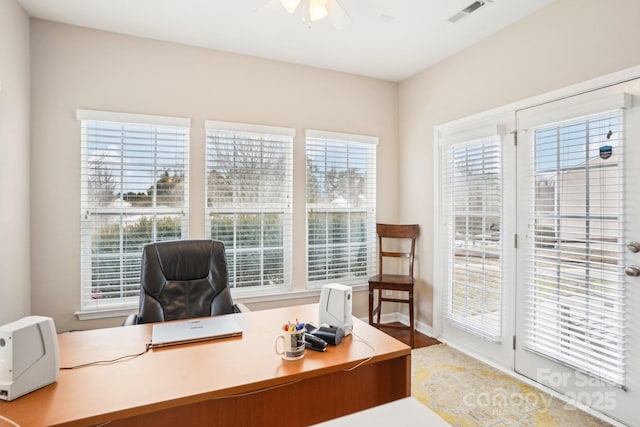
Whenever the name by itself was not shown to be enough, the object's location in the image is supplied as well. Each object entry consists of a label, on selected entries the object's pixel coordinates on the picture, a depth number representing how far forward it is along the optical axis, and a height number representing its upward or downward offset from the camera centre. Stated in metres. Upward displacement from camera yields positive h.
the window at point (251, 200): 3.27 +0.15
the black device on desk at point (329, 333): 1.65 -0.56
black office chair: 2.21 -0.44
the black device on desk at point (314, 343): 1.58 -0.57
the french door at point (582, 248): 2.11 -0.21
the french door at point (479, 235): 2.88 -0.17
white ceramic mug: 1.50 -0.55
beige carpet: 2.21 -1.26
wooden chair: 3.43 -0.63
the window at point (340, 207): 3.69 +0.09
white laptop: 1.64 -0.57
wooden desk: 1.16 -0.61
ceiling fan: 1.92 +1.16
